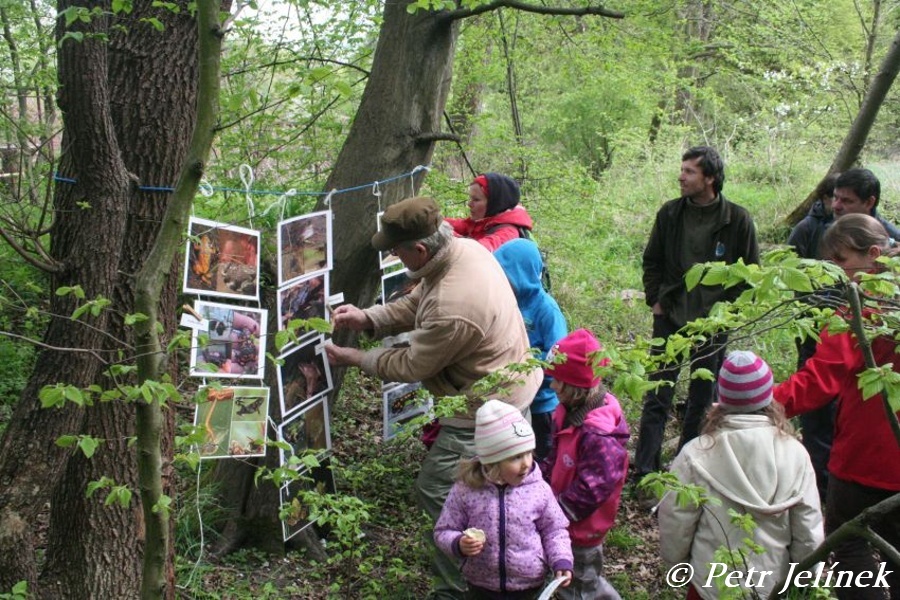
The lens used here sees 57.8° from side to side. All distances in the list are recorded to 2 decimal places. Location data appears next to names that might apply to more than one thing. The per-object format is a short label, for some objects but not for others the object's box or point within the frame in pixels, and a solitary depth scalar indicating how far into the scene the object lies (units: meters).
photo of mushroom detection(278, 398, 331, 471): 3.90
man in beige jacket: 3.40
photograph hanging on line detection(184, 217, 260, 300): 3.24
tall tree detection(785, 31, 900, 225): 6.42
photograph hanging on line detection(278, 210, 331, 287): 3.65
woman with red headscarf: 4.47
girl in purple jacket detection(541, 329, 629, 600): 3.42
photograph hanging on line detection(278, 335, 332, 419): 3.79
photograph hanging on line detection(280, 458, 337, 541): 3.96
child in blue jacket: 4.34
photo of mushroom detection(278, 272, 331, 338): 3.67
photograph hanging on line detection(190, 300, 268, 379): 3.31
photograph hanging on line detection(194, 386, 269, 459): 3.41
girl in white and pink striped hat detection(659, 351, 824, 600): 3.06
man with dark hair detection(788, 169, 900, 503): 4.61
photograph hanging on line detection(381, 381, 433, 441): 4.27
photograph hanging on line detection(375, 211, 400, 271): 4.35
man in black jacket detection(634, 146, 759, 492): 4.98
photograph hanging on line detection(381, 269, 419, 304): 4.35
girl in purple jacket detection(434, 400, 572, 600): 2.98
